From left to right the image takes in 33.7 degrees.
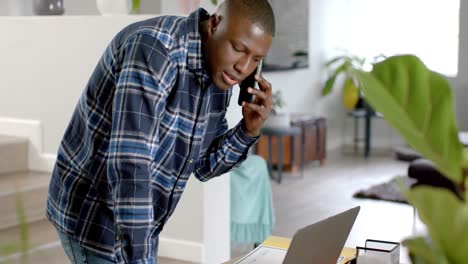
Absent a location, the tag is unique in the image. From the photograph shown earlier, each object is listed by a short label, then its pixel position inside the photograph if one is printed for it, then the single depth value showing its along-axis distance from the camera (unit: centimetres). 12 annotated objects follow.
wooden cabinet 812
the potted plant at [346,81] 966
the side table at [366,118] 947
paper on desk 183
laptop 140
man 159
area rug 694
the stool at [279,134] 777
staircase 410
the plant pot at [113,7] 438
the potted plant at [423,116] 60
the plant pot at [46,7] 488
